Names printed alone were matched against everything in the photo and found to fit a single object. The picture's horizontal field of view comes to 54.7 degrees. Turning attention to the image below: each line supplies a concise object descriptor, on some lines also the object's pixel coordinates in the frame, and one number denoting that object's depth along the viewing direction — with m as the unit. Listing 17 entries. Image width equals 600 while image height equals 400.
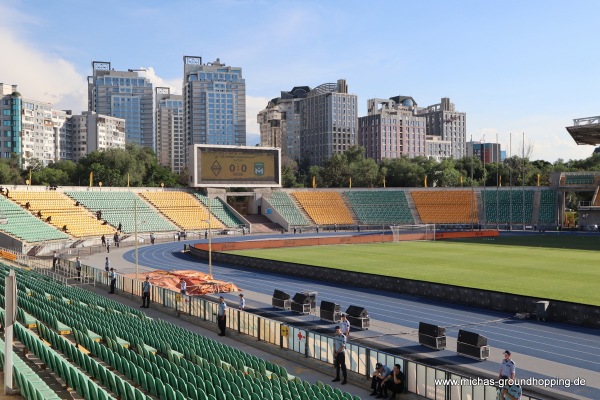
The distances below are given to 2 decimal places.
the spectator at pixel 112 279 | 31.67
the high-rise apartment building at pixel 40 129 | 159.88
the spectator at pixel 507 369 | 14.23
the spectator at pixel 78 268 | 34.62
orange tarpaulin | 32.16
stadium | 14.09
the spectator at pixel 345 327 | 17.81
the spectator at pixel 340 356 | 16.48
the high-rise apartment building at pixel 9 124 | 144.38
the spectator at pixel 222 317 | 22.33
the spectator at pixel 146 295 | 27.86
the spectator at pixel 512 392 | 12.31
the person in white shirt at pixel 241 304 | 25.47
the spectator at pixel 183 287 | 29.08
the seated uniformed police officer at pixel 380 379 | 15.11
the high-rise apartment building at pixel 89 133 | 190.25
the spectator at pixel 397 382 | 14.95
